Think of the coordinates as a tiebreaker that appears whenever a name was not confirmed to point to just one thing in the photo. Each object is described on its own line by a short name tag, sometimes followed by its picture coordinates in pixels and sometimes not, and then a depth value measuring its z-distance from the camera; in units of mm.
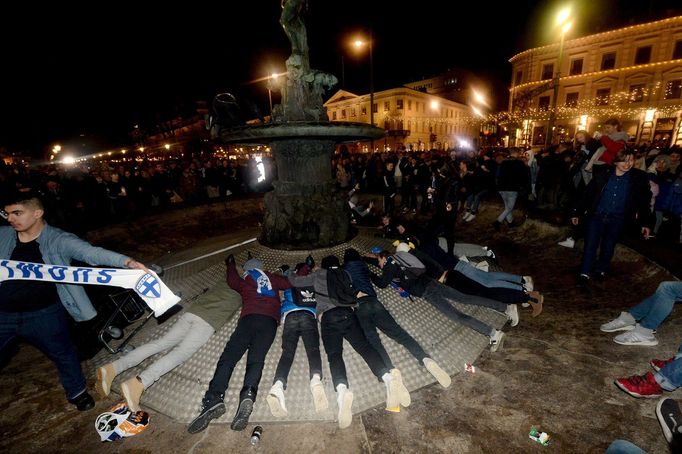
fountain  5555
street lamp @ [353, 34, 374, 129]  17905
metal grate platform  3412
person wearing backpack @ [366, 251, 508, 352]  4414
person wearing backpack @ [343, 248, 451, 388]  3504
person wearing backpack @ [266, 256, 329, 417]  3207
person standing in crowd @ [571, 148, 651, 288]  5219
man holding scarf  3180
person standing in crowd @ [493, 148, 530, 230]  8430
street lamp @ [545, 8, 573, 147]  13727
